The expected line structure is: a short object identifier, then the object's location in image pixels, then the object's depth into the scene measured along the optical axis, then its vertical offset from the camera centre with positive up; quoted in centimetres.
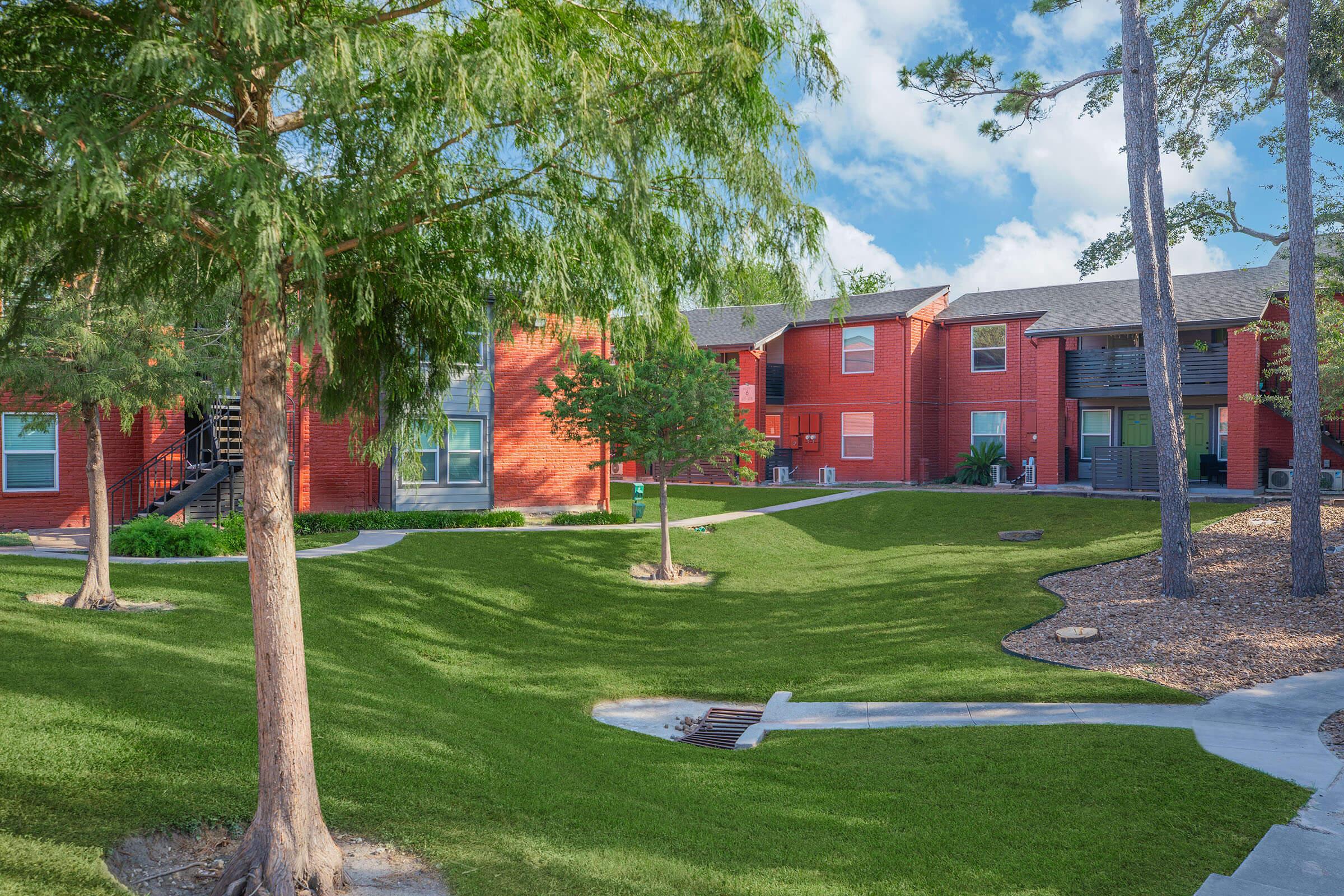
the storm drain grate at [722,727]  930 -306
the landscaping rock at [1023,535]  2034 -198
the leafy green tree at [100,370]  912 +94
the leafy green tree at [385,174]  393 +139
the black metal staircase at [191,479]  1747 -54
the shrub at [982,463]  2975 -44
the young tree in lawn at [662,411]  1766 +81
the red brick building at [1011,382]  2470 +225
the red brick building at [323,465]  1762 -29
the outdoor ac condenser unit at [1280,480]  2305 -81
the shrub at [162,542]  1411 -142
